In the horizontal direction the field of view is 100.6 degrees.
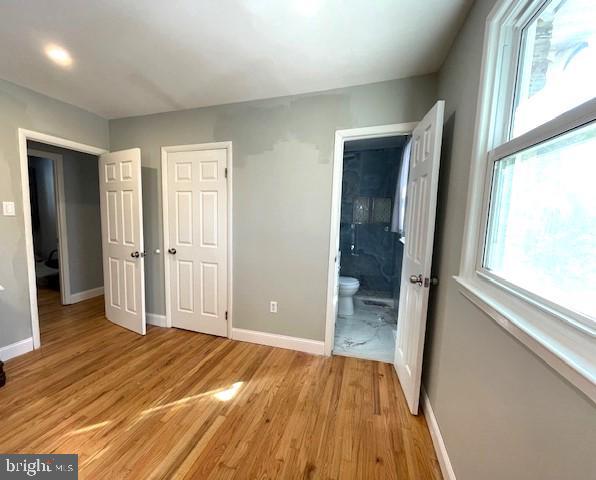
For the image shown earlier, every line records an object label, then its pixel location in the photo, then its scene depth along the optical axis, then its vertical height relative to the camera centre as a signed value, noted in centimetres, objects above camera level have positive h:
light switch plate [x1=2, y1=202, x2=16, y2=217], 209 -2
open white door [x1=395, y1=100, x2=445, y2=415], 147 -17
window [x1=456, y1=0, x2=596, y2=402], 63 +14
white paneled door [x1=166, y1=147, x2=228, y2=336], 251 -26
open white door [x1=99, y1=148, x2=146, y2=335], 255 -28
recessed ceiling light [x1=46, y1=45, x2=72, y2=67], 165 +107
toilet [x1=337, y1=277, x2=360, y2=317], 314 -98
